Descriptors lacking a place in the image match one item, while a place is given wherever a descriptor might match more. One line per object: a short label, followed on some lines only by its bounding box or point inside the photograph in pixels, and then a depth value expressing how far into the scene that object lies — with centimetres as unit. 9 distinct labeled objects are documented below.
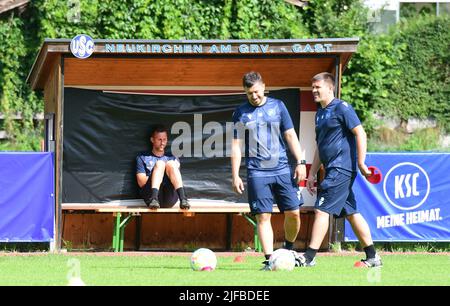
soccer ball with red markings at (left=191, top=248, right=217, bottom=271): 1107
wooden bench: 1546
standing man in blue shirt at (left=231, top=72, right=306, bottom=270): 1144
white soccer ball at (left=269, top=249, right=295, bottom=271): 1095
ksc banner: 1541
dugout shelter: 1617
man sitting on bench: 1556
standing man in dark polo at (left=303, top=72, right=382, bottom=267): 1137
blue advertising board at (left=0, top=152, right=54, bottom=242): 1502
